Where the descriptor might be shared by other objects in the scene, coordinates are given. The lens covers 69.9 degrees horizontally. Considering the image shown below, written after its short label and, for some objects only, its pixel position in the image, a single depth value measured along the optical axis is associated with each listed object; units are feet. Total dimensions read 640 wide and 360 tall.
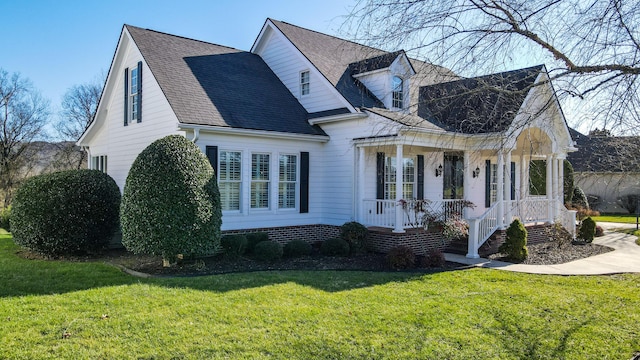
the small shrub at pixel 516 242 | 40.98
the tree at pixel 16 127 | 100.48
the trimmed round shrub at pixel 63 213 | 36.99
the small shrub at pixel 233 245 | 37.99
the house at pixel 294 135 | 41.57
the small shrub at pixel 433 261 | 36.40
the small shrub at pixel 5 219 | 59.83
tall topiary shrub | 31.27
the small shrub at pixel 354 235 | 41.91
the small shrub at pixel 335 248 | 40.63
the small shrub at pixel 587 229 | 52.24
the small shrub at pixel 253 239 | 39.52
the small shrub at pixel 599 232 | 60.49
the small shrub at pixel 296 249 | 39.58
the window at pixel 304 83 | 50.72
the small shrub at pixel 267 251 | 37.09
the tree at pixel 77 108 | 126.93
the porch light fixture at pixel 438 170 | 52.92
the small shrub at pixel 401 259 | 35.78
